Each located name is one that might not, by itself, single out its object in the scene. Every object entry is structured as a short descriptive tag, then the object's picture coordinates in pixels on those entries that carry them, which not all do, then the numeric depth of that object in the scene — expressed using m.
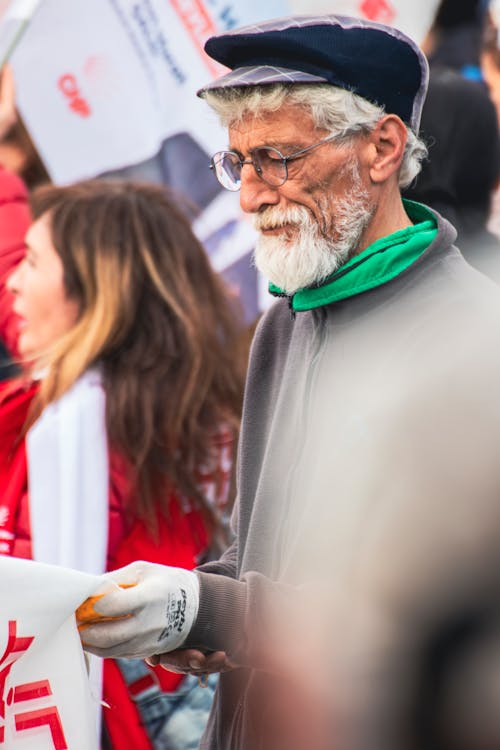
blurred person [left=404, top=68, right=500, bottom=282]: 6.38
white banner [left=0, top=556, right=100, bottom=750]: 3.57
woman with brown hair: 6.16
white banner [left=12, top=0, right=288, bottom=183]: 7.80
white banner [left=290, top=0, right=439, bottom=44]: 7.57
